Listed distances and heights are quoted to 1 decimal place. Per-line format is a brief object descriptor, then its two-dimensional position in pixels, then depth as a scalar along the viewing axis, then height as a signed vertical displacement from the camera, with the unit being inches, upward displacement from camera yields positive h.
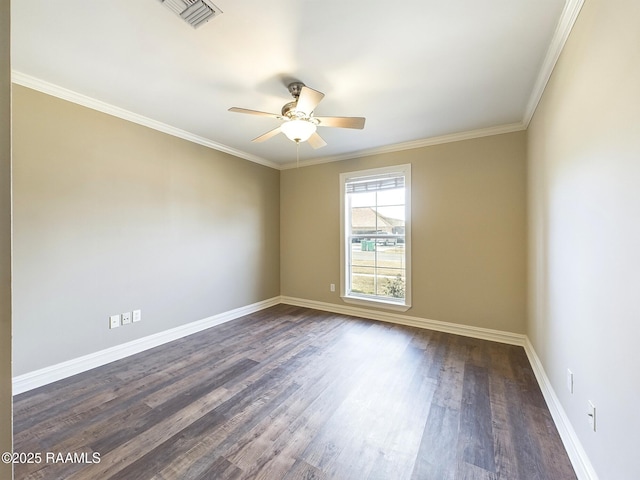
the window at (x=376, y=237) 151.0 +0.5
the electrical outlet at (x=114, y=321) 106.1 -33.7
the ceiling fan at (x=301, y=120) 85.6 +39.6
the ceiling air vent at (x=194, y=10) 59.2 +52.1
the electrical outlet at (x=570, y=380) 62.9 -34.0
